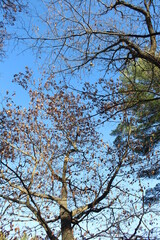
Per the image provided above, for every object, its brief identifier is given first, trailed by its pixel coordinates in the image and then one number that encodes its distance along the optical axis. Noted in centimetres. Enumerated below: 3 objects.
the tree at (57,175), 684
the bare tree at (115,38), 544
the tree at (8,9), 465
